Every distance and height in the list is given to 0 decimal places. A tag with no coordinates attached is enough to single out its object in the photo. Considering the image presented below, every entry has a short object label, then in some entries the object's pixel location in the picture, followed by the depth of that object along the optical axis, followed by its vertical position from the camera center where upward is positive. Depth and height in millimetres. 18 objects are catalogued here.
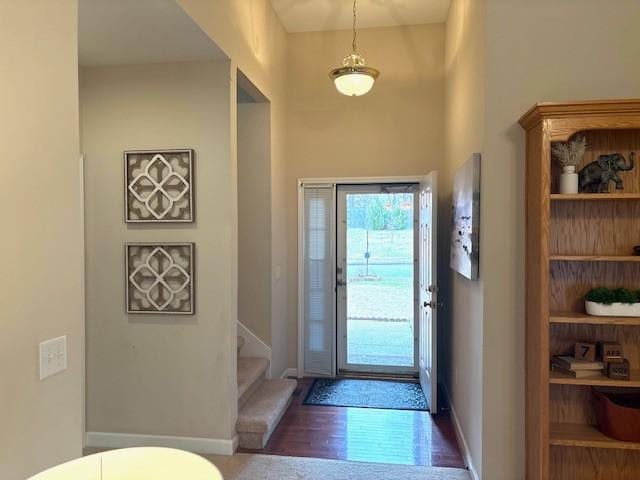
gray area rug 2666 -1478
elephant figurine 2123 +323
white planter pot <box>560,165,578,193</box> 2102 +284
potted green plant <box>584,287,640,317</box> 2068 -320
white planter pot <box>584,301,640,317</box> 2066 -350
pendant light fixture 3334 +1293
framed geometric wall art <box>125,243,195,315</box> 2932 -251
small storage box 2049 -857
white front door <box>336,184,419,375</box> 4531 -420
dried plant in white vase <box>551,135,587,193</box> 2104 +395
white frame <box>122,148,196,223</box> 2906 +398
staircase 3016 -1268
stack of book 2113 -648
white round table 693 -374
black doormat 3805 -1457
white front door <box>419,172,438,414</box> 3561 -437
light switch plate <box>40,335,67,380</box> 1352 -371
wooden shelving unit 2105 -272
